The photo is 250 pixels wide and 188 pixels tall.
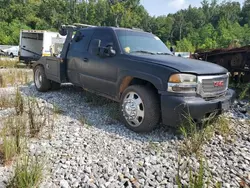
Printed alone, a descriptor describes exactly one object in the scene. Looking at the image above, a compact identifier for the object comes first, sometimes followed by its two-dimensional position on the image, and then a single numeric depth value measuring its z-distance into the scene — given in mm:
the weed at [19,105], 4490
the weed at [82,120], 4372
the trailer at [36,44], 15133
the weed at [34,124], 3672
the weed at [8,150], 2868
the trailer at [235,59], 6836
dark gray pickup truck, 3465
